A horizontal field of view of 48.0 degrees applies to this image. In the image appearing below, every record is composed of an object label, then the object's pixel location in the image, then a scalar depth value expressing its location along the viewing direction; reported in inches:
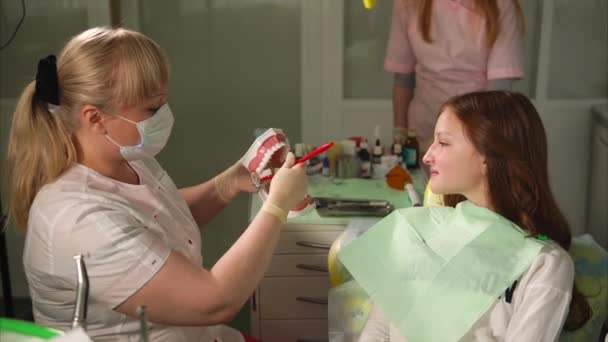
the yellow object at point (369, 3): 68.8
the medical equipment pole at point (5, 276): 83.2
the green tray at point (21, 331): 33.4
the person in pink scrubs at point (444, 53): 87.8
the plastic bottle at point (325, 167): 91.0
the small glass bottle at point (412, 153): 90.7
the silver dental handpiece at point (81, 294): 33.1
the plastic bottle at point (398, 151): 91.6
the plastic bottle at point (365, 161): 90.4
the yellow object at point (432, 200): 66.2
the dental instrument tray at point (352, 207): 77.2
